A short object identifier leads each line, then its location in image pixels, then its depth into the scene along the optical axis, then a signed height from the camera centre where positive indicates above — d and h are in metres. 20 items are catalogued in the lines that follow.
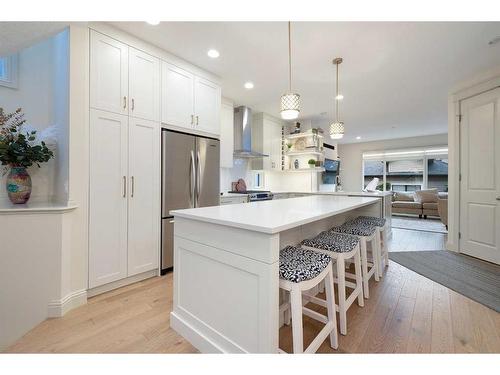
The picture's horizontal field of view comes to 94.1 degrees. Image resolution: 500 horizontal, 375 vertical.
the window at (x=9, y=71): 2.18 +1.09
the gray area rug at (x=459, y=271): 2.22 -0.98
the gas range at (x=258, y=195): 4.00 -0.13
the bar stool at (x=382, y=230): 2.61 -0.48
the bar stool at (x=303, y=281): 1.15 -0.49
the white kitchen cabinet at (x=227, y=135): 4.00 +0.92
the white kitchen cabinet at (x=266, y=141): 4.89 +1.01
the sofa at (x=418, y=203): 6.71 -0.43
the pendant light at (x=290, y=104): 2.12 +0.77
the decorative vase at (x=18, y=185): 1.97 +0.01
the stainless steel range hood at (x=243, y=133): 4.41 +1.06
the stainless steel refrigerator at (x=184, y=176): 2.62 +0.14
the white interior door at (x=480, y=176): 2.99 +0.17
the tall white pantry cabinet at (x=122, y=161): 2.11 +0.26
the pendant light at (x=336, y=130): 3.08 +0.77
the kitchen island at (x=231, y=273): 1.14 -0.49
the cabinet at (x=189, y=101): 2.65 +1.08
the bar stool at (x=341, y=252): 1.60 -0.47
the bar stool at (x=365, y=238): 2.10 -0.46
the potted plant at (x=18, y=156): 1.92 +0.25
